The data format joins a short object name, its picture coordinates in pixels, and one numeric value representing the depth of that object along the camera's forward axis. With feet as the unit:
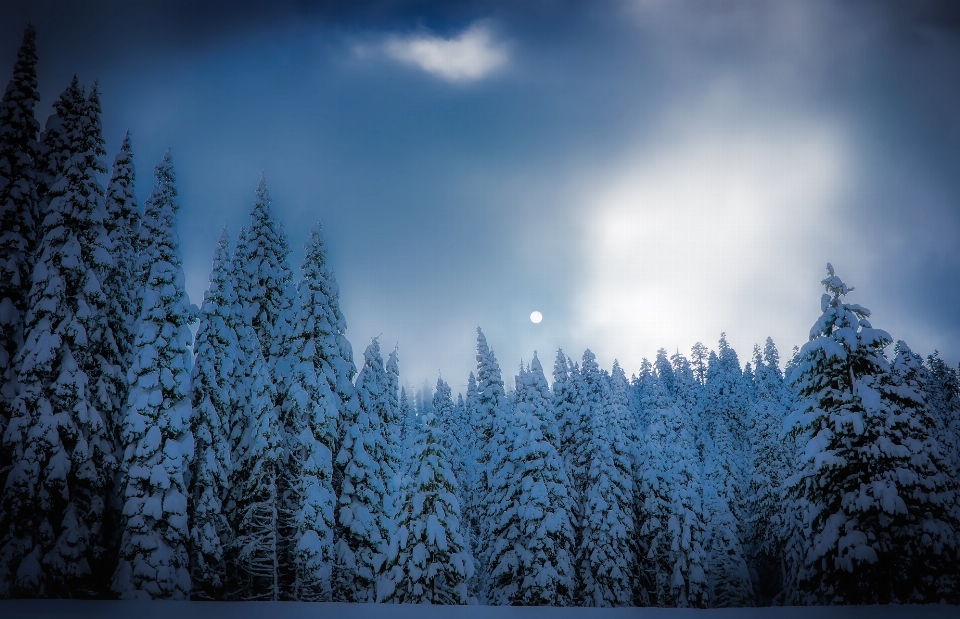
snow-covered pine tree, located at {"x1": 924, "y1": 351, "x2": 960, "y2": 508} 169.94
